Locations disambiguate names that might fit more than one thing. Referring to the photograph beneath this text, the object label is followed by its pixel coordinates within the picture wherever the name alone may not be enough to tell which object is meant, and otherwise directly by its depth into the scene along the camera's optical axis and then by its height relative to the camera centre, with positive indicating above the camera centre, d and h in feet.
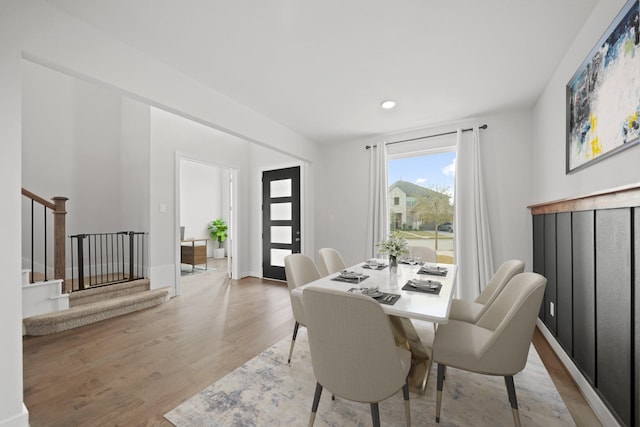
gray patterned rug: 5.39 -4.18
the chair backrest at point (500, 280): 7.06 -1.86
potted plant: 28.12 -2.00
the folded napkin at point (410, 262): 9.50 -1.71
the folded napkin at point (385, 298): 5.32 -1.75
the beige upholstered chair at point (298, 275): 7.18 -1.87
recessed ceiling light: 10.54 +4.40
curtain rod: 11.94 +3.86
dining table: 5.02 -1.79
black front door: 16.83 -0.27
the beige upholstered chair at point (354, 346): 3.94 -2.05
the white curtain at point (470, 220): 11.65 -0.29
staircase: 9.55 -3.78
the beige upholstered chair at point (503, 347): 4.68 -2.58
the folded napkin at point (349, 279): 7.19 -1.78
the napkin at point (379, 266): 8.95 -1.80
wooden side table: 20.04 -3.07
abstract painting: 4.68 +2.48
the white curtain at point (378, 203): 14.21 +0.58
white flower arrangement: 7.82 -0.95
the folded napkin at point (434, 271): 7.82 -1.73
